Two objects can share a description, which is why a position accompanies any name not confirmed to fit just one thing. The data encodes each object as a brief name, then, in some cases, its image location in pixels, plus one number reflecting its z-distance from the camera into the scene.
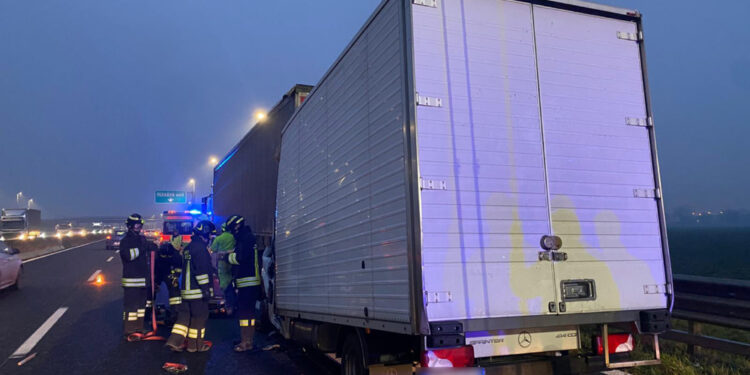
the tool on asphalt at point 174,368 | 5.98
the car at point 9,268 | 11.80
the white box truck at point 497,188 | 3.53
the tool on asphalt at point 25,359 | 6.22
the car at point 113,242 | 33.28
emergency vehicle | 22.56
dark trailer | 9.16
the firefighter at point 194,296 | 7.02
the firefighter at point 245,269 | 7.13
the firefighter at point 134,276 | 7.60
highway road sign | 44.09
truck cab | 41.44
